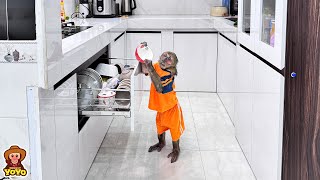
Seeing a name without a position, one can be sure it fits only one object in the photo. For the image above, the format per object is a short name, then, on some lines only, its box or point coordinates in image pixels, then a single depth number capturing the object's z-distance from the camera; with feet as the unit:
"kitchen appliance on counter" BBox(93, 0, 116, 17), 14.49
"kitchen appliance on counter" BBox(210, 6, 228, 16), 16.41
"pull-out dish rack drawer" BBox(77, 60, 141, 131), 8.13
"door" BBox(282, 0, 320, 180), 5.55
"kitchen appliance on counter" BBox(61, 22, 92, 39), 9.11
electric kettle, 17.24
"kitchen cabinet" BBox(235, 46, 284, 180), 7.02
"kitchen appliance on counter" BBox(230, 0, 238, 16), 15.57
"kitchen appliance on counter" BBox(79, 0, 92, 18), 14.60
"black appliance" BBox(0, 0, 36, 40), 5.20
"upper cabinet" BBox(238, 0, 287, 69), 6.63
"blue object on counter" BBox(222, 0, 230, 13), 16.69
